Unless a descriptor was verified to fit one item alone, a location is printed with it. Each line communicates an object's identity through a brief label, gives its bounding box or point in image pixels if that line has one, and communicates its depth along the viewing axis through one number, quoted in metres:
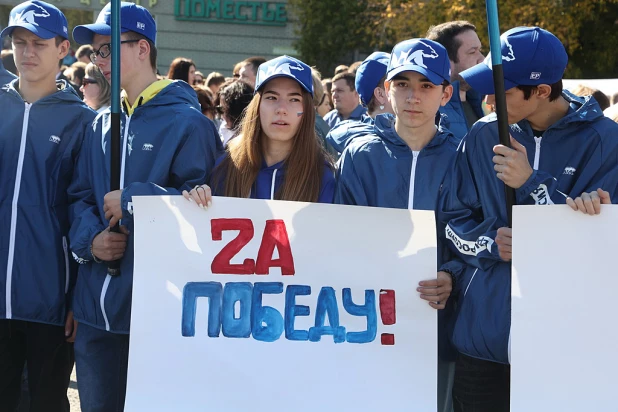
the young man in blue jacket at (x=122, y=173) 3.43
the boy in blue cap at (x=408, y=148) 3.26
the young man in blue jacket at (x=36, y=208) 3.67
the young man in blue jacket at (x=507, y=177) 2.92
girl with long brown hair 3.41
